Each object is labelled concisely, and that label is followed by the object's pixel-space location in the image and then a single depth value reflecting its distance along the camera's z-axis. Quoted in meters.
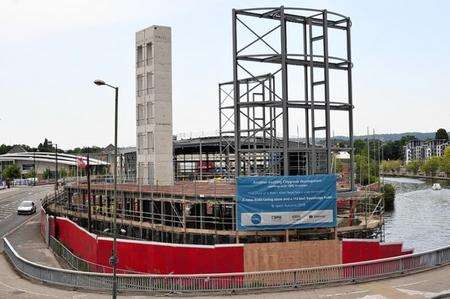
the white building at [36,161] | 180.88
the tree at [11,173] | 151.50
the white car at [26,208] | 68.44
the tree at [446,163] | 187.38
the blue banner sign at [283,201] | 27.58
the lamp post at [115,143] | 20.63
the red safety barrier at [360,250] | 27.20
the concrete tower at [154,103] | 43.41
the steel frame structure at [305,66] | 32.34
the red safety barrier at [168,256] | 25.64
